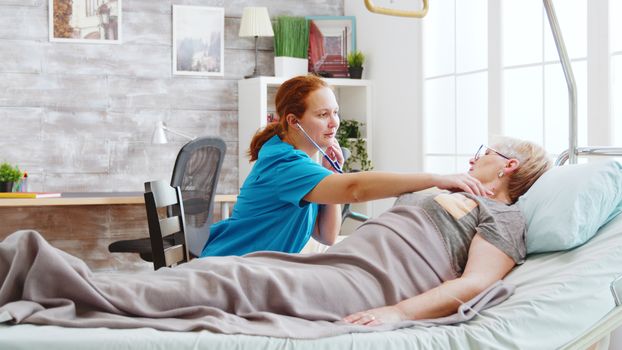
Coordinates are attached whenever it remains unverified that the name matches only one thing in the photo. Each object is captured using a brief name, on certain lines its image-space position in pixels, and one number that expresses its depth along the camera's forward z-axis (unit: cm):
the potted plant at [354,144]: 483
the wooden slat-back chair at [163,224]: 243
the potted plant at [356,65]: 490
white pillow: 188
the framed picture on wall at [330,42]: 498
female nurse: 210
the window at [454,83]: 395
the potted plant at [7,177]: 415
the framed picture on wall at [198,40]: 484
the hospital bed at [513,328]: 142
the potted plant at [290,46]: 483
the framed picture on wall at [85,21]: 464
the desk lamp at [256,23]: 473
